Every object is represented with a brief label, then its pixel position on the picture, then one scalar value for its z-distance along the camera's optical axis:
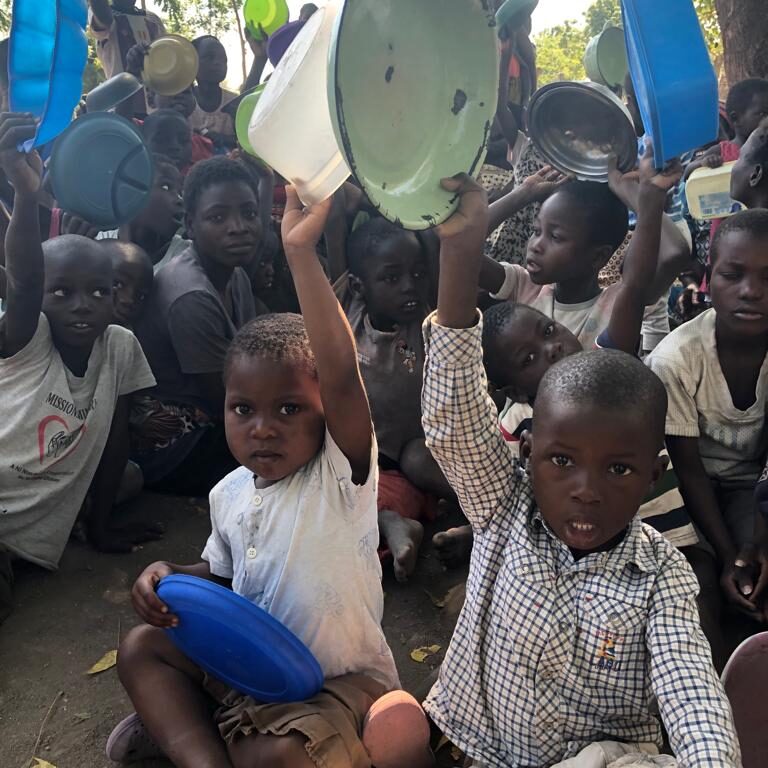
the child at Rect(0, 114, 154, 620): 2.50
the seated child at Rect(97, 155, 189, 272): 3.80
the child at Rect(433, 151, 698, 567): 2.18
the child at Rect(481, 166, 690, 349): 2.69
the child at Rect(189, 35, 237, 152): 5.41
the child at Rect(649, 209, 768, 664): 2.14
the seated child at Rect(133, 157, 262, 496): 3.05
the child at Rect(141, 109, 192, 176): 4.40
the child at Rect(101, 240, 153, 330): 3.15
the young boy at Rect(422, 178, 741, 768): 1.34
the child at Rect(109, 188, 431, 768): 1.62
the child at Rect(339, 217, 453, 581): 2.90
